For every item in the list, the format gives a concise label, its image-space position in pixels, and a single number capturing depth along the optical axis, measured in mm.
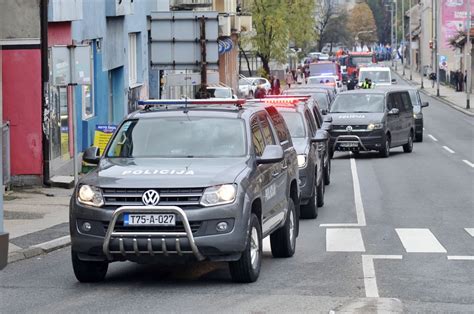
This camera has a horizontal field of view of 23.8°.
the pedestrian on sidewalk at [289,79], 75138
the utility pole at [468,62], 61775
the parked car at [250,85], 60344
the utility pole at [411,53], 111469
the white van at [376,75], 60006
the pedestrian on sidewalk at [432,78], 94812
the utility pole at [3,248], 7473
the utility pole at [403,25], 132088
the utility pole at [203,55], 27469
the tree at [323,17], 127812
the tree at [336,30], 145300
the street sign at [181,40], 27969
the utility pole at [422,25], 118862
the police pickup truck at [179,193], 10625
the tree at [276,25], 65375
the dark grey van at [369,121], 31000
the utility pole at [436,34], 80044
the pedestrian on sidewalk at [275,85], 61369
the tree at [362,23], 162750
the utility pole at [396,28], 143000
